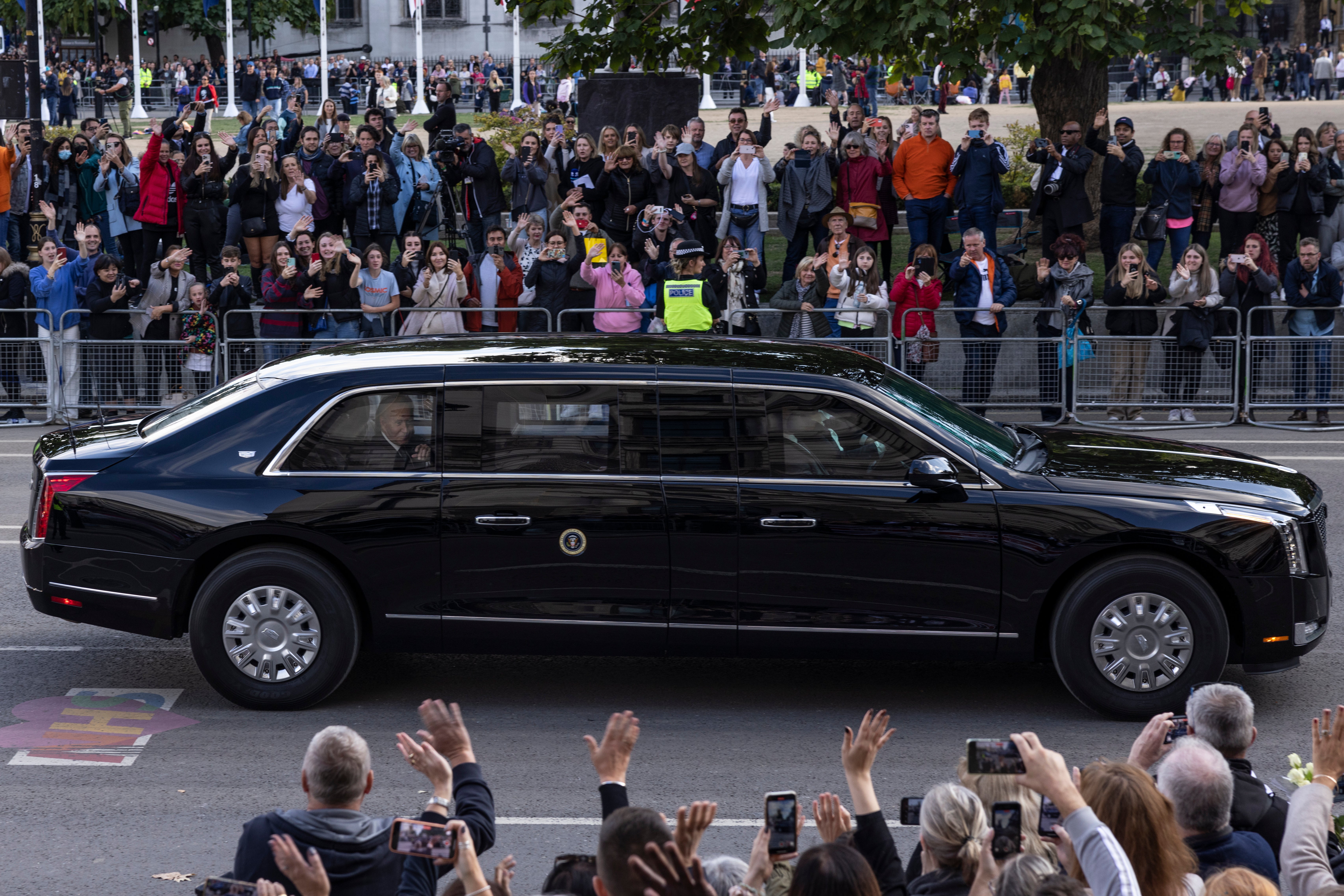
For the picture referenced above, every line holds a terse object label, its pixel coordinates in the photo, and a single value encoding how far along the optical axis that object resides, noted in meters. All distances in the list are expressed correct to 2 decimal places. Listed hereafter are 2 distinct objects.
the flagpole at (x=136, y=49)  56.12
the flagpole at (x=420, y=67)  55.06
